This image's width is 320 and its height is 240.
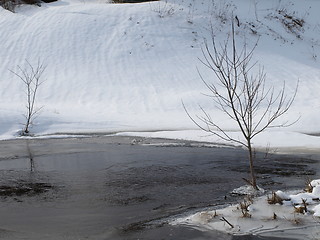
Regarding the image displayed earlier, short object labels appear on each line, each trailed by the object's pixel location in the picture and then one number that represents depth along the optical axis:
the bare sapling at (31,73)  19.78
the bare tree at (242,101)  15.16
